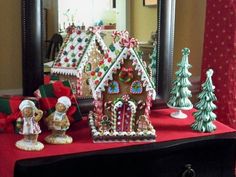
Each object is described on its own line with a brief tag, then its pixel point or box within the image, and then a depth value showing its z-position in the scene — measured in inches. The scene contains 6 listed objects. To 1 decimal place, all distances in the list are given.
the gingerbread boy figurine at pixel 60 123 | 41.6
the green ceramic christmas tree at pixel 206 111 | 47.4
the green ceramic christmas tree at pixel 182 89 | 52.6
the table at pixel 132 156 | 38.0
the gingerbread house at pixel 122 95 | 42.9
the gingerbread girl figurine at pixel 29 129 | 39.7
